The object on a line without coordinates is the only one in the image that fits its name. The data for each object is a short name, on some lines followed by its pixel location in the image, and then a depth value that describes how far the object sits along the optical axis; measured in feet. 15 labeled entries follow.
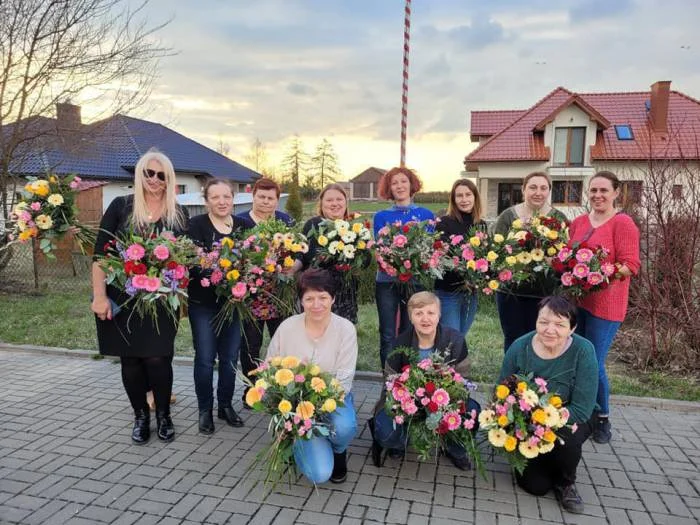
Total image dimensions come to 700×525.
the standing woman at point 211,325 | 11.76
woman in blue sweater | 13.57
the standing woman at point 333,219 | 12.58
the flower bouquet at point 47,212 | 10.46
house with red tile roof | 68.13
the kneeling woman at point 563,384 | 9.56
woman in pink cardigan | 11.35
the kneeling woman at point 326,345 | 10.14
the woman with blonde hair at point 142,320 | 11.10
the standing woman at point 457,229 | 12.80
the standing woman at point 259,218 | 13.39
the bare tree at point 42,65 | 30.22
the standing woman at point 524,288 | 12.70
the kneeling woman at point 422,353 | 10.65
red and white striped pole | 17.93
